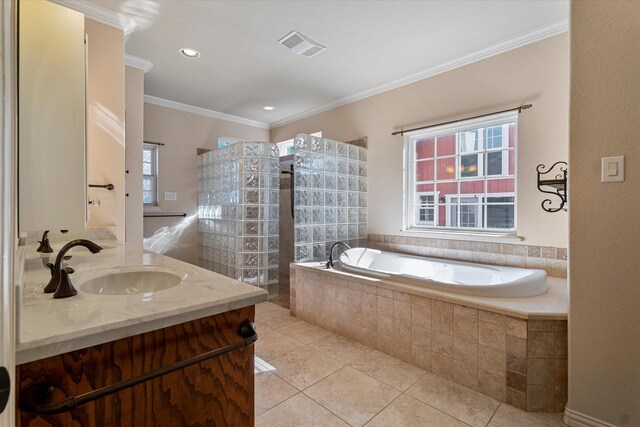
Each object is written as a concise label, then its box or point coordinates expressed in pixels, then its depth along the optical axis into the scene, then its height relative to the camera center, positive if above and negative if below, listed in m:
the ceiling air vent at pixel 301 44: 2.59 +1.48
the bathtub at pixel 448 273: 1.86 -0.49
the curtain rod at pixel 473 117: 2.55 +0.87
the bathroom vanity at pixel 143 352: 0.62 -0.33
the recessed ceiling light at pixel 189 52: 2.80 +1.48
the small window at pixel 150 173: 3.90 +0.49
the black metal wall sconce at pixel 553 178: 2.27 +0.27
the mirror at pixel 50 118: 0.80 +0.26
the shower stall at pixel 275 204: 3.18 +0.08
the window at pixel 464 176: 2.75 +0.35
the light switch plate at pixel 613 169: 1.36 +0.19
